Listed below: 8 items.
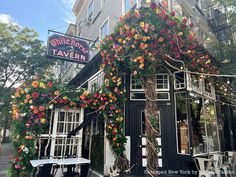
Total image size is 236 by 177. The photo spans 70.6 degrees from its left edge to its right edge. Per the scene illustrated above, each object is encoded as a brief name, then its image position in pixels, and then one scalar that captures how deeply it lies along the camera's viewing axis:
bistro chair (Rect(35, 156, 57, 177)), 3.66
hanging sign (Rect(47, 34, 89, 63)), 6.16
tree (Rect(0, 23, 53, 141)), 11.91
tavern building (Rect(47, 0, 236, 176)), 5.54
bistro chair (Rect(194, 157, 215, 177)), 4.99
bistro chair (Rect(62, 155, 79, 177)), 4.34
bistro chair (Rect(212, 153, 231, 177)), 5.45
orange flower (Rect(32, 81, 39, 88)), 4.80
